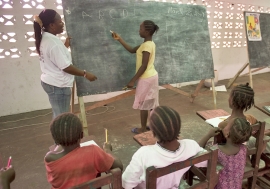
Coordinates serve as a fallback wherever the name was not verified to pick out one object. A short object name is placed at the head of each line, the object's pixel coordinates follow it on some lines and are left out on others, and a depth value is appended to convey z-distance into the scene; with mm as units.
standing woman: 2021
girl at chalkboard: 2662
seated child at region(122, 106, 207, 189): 1173
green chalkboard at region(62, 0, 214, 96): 2744
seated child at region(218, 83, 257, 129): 1788
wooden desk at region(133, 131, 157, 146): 1768
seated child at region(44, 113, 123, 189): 1163
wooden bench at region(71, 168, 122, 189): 930
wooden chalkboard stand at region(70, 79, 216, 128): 2742
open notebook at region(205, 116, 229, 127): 1960
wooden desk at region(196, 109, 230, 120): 2121
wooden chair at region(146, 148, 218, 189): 1006
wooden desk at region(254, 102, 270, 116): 4266
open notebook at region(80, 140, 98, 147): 1570
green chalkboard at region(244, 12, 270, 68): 4195
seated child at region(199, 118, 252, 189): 1389
